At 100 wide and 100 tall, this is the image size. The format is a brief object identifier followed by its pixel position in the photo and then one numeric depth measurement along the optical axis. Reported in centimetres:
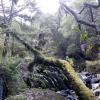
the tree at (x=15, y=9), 851
